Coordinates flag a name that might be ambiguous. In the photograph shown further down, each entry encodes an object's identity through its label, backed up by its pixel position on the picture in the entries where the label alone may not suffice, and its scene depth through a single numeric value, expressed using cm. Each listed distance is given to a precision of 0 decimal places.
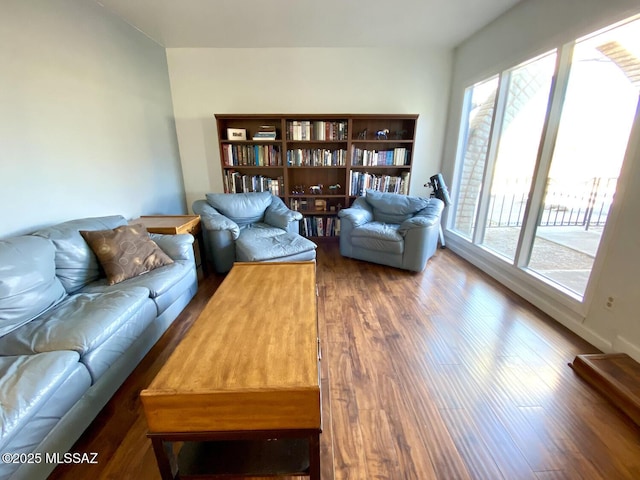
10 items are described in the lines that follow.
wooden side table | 251
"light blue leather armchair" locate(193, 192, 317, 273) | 266
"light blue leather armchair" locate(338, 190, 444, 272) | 291
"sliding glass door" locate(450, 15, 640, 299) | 194
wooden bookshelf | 362
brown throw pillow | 187
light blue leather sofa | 101
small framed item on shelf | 358
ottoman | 254
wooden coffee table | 94
